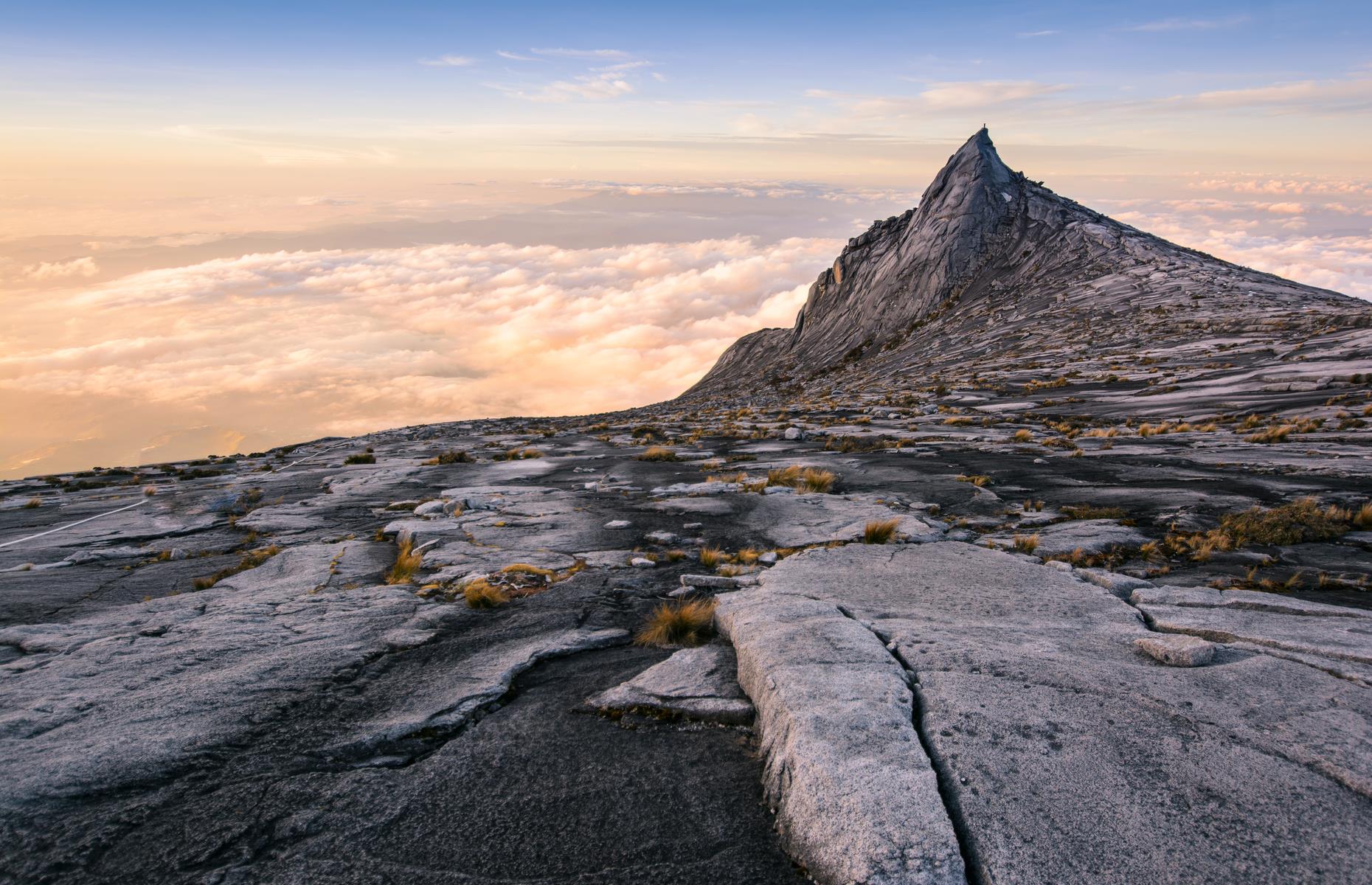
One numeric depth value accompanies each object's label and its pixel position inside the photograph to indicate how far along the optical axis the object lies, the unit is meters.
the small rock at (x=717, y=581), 9.45
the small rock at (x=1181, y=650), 6.21
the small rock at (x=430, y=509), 14.81
